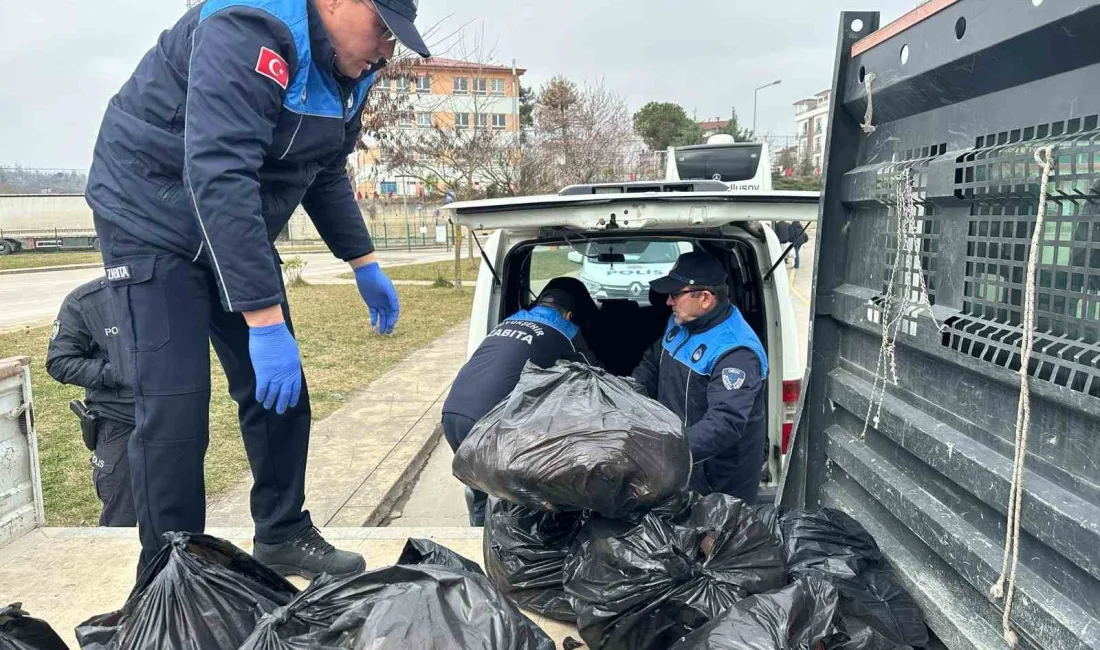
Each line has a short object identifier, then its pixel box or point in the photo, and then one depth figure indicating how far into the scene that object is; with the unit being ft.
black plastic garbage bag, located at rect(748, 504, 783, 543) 6.82
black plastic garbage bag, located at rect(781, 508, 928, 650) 5.49
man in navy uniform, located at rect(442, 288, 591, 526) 10.51
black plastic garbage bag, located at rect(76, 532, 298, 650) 5.24
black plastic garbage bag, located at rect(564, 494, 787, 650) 5.92
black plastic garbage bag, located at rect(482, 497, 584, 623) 7.17
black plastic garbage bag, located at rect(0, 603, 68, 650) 5.15
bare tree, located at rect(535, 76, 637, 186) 65.36
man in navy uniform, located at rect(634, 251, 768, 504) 9.53
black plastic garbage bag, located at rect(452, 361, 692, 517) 6.24
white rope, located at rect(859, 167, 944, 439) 5.53
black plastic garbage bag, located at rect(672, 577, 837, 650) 4.94
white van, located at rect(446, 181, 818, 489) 8.43
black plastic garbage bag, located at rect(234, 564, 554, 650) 4.44
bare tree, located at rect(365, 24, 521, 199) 49.44
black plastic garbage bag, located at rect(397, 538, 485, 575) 6.60
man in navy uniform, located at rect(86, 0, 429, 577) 6.45
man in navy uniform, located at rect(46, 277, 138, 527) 10.81
